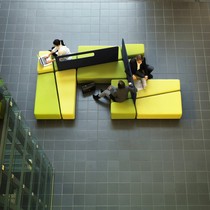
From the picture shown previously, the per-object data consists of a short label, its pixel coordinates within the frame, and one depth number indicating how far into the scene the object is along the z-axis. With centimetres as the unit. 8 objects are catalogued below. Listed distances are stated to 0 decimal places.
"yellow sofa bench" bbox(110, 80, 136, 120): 826
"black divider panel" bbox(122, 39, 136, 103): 819
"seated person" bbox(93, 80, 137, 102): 800
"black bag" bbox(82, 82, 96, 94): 879
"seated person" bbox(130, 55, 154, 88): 846
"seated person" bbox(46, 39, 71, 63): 863
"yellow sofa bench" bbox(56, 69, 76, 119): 835
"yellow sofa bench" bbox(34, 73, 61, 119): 828
